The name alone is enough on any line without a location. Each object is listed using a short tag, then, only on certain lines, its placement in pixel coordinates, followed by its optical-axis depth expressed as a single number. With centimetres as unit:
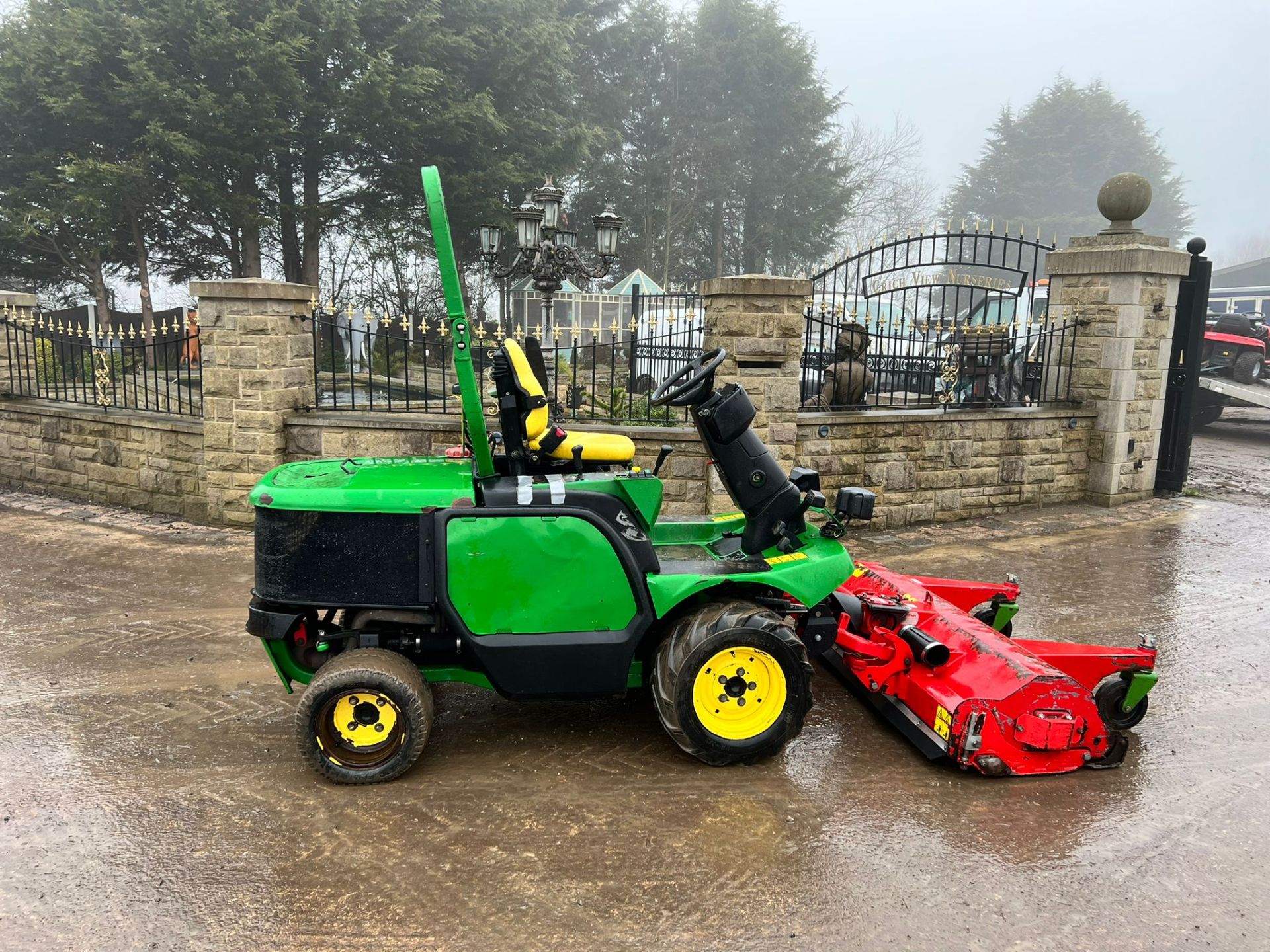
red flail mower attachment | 351
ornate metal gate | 809
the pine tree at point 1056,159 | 4741
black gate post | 918
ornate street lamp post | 1114
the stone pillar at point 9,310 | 958
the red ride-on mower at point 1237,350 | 1580
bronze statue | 803
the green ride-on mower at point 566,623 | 347
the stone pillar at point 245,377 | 741
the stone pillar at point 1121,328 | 880
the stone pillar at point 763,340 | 706
